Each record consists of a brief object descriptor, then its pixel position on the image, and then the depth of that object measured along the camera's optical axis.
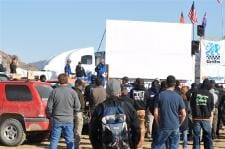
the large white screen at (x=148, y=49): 25.39
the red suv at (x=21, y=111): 14.12
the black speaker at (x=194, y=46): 27.20
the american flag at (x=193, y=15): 33.41
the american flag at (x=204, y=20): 35.72
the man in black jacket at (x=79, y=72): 23.89
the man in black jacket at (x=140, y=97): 14.37
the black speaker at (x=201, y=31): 27.87
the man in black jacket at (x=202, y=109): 12.41
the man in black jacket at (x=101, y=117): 6.77
